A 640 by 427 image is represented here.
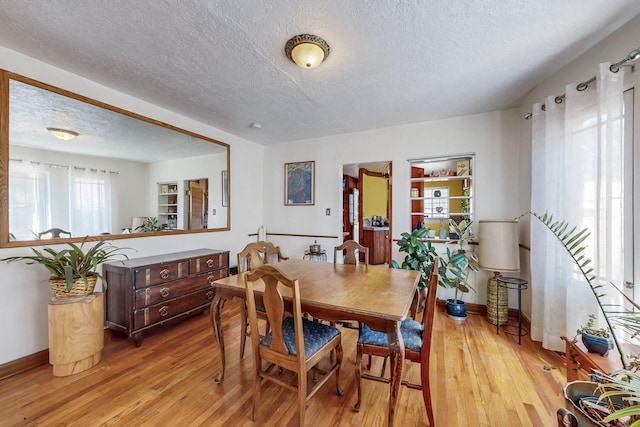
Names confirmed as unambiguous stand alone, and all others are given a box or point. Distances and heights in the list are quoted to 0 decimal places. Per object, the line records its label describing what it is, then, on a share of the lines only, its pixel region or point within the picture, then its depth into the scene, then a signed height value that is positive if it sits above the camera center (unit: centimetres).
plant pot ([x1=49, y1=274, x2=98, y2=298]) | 199 -62
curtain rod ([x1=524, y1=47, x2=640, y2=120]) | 149 +93
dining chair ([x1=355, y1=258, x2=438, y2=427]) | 141 -84
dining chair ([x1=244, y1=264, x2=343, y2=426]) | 135 -82
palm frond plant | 66 -54
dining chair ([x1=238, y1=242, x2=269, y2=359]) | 215 -48
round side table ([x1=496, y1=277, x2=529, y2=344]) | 251 -89
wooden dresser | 233 -82
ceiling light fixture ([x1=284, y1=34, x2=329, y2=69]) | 180 +122
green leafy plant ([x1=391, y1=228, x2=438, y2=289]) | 302 -56
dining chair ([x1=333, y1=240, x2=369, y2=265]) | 256 -44
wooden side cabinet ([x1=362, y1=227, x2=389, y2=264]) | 572 -74
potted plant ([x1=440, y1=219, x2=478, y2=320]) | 299 -72
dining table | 133 -54
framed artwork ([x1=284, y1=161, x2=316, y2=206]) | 434 +49
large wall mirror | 199 +42
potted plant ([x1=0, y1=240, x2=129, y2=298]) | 195 -46
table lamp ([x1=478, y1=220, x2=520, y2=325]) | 264 -49
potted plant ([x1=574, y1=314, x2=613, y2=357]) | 143 -78
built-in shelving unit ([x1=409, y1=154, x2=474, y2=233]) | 338 +27
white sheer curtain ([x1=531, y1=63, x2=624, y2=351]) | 163 +12
